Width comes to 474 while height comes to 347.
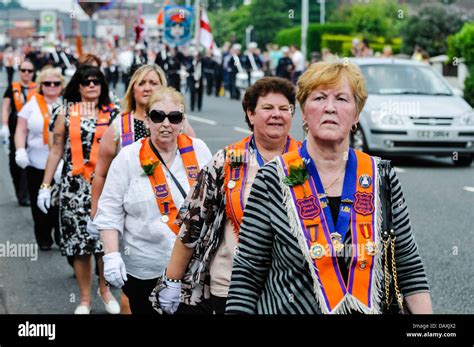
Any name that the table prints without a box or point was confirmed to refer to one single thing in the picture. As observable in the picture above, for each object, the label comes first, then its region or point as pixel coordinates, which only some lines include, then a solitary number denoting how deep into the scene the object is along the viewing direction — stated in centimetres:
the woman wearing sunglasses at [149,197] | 545
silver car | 1598
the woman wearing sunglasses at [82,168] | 731
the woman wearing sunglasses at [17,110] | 1227
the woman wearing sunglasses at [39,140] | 967
